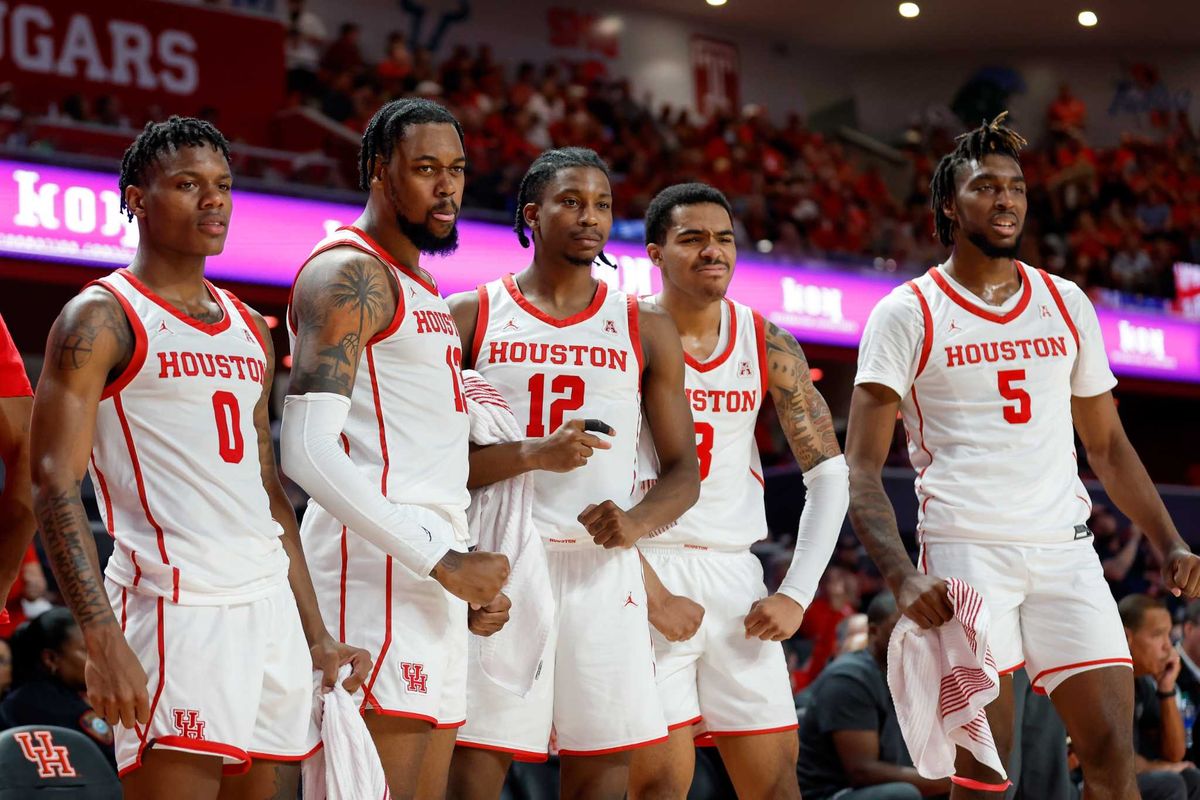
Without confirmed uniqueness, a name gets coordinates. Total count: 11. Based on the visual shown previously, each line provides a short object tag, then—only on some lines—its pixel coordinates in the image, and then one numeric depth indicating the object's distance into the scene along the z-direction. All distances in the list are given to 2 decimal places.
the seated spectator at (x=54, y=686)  5.52
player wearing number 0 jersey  3.25
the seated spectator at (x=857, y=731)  6.13
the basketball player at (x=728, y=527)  4.55
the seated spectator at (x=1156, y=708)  6.57
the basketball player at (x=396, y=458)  3.61
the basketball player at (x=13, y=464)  3.49
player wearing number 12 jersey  4.09
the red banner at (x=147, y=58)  14.01
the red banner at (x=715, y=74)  22.91
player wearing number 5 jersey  4.62
